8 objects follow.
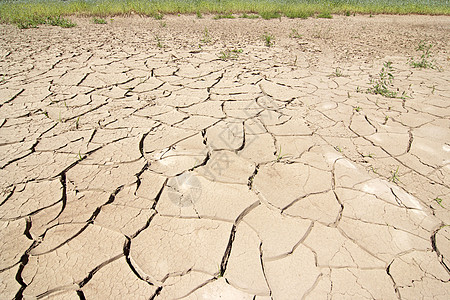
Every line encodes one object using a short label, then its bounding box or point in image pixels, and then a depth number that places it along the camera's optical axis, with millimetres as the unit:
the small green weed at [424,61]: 3932
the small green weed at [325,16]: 7428
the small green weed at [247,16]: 7009
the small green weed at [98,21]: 6078
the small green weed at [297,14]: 7305
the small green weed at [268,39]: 4845
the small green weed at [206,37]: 4895
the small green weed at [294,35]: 5474
